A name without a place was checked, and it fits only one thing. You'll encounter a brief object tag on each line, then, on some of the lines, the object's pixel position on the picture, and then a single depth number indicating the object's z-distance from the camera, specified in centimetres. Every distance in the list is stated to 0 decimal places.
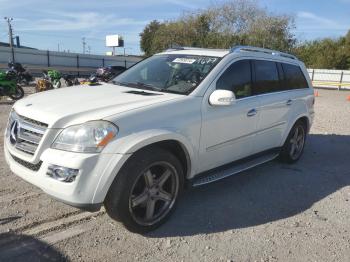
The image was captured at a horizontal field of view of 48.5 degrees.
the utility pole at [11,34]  3296
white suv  331
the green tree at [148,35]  5884
